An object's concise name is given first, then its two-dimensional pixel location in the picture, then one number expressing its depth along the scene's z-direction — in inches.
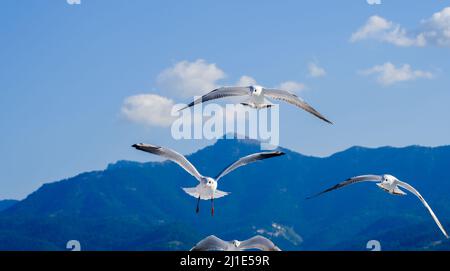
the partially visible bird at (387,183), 946.1
